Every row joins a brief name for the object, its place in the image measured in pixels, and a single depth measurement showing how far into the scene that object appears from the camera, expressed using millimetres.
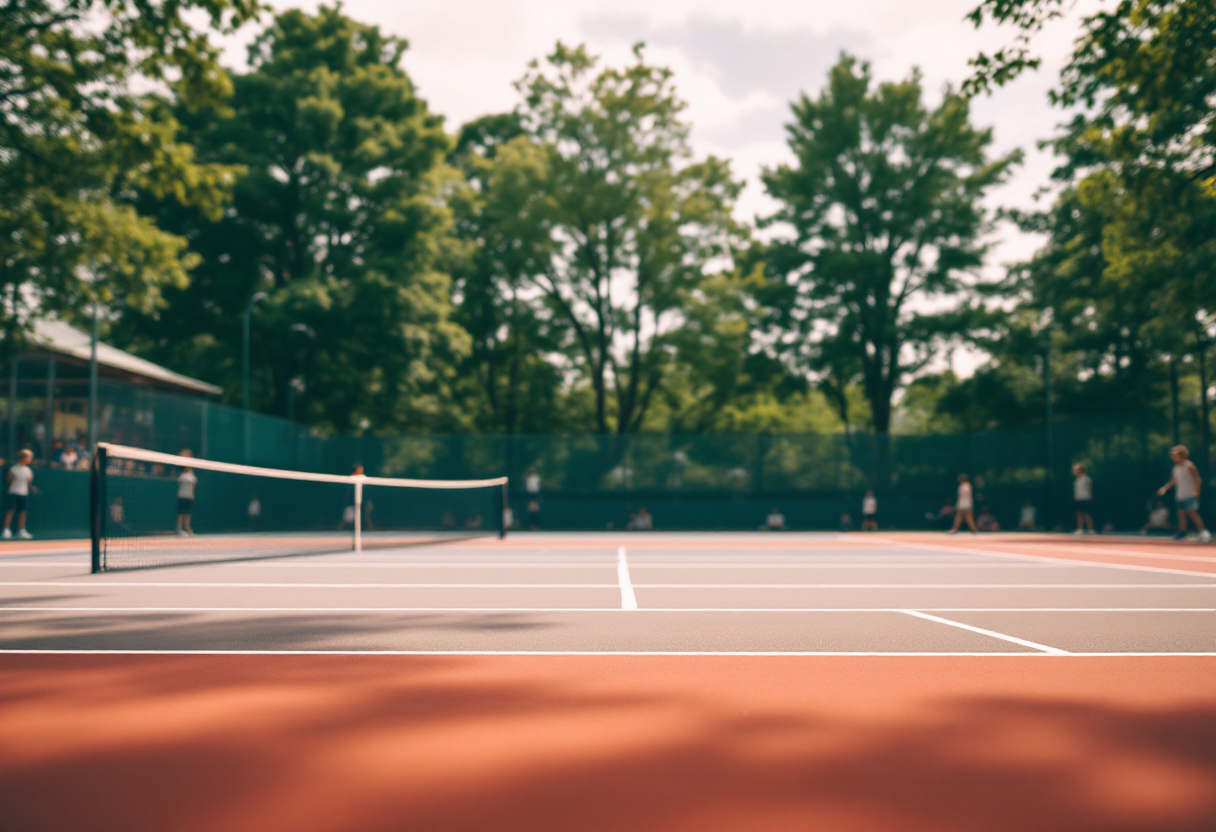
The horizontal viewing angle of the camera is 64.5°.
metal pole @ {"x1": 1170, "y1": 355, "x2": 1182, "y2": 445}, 30062
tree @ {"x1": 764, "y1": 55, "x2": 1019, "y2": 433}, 38938
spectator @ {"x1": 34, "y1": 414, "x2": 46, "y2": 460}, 22047
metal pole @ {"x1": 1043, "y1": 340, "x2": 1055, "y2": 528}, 32094
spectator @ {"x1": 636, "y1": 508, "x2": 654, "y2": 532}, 30734
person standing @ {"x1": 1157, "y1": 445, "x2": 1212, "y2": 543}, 17344
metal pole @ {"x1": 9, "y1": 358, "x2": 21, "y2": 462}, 21869
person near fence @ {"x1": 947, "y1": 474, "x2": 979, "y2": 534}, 25516
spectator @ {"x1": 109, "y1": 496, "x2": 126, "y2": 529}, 19291
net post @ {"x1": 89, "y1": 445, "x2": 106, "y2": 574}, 10516
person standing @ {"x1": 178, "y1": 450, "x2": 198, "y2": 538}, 19688
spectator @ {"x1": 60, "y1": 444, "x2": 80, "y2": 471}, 22297
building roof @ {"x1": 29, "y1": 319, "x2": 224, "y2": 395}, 28594
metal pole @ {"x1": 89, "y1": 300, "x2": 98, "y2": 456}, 22484
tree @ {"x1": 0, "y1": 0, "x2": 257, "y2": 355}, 17609
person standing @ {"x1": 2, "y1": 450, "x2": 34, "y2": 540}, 18328
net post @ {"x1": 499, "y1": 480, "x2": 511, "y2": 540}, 21697
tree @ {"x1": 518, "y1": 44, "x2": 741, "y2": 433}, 38188
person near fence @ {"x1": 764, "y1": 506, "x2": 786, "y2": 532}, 30719
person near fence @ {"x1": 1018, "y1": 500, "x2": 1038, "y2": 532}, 31703
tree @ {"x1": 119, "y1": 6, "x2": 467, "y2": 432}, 35625
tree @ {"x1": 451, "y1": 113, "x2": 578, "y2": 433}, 38594
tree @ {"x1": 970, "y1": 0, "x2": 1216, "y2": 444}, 14914
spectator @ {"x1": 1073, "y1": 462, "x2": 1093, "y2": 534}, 23528
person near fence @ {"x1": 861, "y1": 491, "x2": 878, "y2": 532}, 30656
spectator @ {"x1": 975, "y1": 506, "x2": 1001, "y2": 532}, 30969
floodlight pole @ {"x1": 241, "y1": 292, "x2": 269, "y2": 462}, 31125
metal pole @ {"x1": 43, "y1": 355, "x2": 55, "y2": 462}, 22130
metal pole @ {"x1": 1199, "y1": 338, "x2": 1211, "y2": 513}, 27422
